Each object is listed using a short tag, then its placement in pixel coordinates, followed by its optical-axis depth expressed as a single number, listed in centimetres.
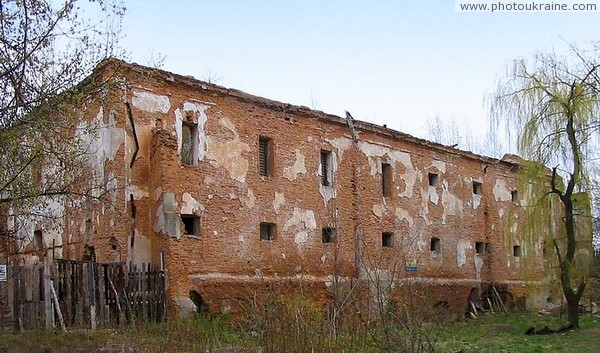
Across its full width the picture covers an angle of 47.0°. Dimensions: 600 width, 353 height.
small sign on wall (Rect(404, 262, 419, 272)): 2222
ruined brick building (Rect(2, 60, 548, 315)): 1664
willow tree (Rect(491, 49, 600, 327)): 1898
